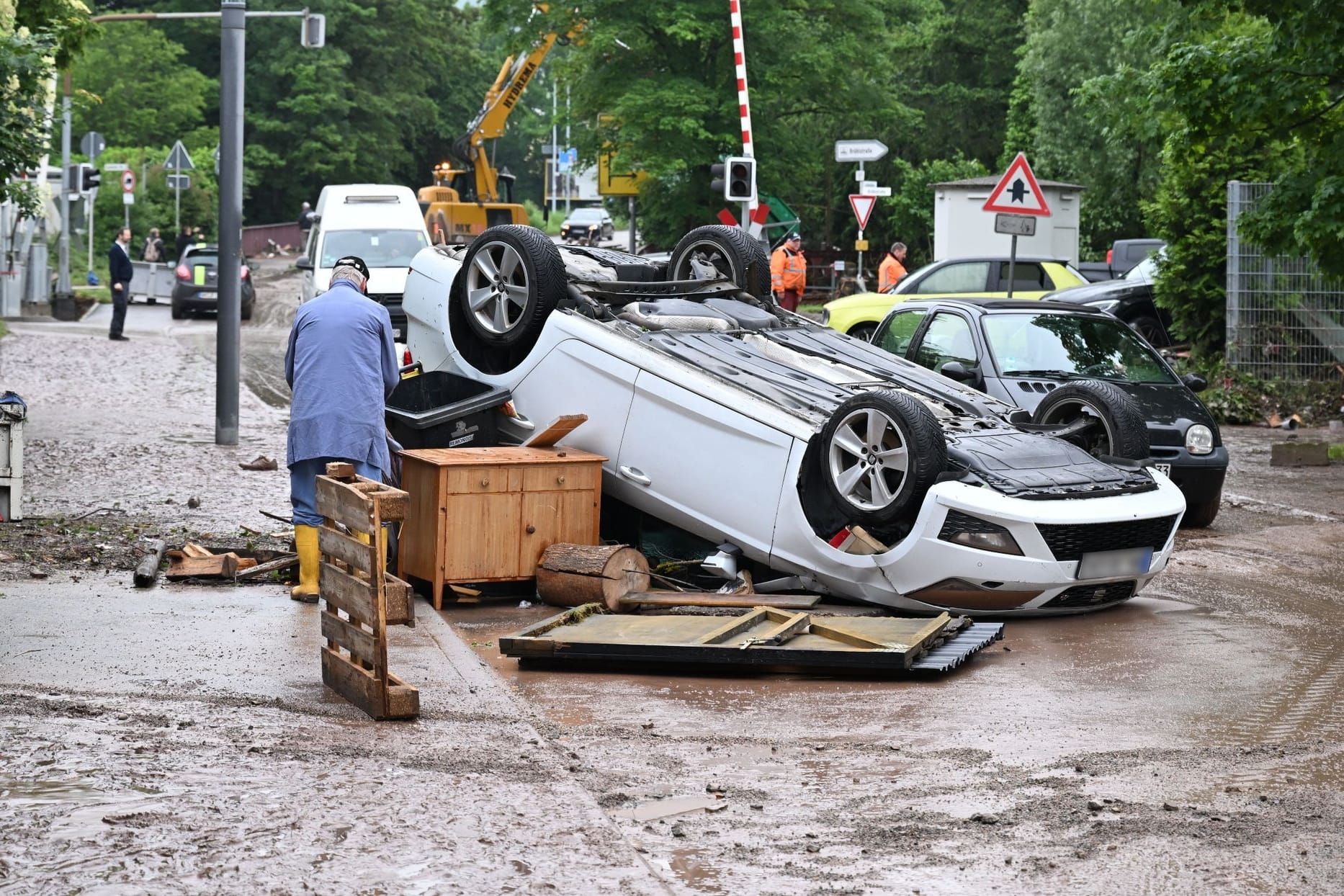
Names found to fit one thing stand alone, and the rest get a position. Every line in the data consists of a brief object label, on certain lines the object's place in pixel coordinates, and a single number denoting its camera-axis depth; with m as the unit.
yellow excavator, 36.94
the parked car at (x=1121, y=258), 33.50
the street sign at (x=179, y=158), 41.53
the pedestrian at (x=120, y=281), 28.78
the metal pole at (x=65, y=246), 35.53
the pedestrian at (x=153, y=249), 41.75
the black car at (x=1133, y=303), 23.27
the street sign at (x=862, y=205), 31.91
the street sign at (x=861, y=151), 27.84
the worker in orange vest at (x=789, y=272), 26.91
